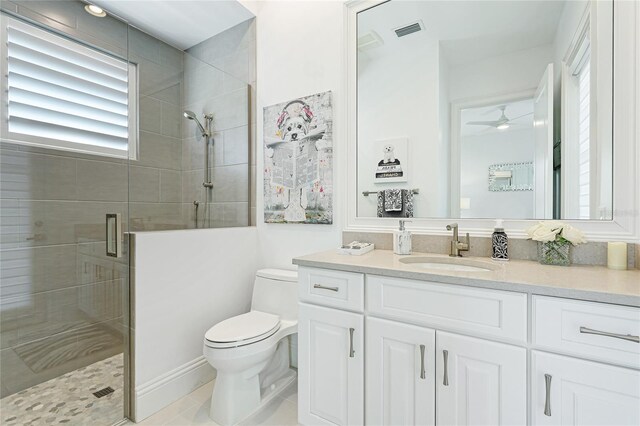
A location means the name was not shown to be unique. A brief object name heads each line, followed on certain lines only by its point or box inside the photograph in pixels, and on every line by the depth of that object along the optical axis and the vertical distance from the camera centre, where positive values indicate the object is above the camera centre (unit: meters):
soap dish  1.50 -0.20
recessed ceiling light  1.77 +1.24
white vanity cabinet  0.84 -0.49
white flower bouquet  1.19 -0.11
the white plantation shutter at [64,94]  1.51 +0.68
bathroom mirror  1.29 +0.52
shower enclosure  1.48 +0.03
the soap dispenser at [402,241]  1.53 -0.16
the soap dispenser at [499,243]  1.37 -0.15
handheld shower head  2.26 +0.73
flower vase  1.22 -0.17
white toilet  1.46 -0.71
